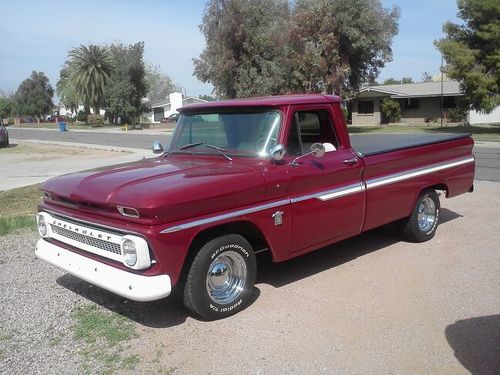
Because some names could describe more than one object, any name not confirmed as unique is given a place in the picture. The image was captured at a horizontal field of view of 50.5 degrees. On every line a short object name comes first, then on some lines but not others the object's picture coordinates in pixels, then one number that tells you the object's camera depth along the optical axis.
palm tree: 63.44
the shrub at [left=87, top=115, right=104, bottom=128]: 64.94
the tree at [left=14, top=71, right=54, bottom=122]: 110.00
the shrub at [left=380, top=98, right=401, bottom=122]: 43.28
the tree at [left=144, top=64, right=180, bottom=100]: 108.44
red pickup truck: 3.95
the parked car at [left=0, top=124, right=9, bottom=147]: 27.92
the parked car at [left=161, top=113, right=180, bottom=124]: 64.10
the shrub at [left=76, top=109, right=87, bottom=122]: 80.94
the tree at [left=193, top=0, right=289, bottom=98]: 36.06
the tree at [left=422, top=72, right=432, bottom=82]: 87.47
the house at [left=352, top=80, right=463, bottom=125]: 41.78
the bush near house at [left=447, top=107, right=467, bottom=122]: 40.16
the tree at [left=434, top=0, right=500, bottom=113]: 26.77
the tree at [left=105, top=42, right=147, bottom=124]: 54.34
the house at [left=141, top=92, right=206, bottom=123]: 77.94
